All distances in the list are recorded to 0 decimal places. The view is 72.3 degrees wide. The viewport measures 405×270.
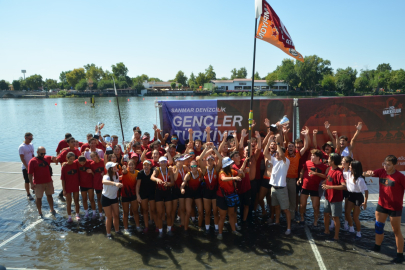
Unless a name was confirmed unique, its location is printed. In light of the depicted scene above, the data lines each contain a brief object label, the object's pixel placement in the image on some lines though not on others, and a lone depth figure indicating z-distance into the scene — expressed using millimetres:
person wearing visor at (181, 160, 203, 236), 6131
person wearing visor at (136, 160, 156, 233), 6262
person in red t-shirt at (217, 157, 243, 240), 5867
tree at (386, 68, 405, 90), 81562
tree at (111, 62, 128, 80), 148012
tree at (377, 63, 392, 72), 158550
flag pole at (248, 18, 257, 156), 6358
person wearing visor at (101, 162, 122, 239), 6000
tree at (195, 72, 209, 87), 141500
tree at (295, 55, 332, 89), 105750
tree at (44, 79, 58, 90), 158000
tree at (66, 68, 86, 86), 150000
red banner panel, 7934
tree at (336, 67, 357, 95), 94312
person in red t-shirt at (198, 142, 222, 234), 6162
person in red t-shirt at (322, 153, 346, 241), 5789
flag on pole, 6750
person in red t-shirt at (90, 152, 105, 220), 7031
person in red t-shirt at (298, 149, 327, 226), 6207
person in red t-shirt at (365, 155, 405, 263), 5020
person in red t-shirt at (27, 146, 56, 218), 7227
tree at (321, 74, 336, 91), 99375
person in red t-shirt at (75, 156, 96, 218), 7021
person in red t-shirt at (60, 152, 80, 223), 6941
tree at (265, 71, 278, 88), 117625
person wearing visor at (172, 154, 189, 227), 6211
